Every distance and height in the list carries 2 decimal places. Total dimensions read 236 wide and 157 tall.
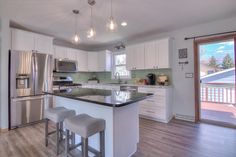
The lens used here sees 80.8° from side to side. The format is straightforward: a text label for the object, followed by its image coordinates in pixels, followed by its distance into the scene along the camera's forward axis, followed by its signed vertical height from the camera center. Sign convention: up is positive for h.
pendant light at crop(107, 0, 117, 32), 2.06 +0.82
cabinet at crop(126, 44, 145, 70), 4.31 +0.71
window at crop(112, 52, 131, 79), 5.22 +0.52
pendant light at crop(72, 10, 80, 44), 2.58 +1.33
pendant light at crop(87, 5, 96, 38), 2.33 +0.80
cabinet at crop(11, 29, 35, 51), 3.31 +0.98
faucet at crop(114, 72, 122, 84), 5.31 +0.12
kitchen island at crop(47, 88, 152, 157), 1.76 -0.55
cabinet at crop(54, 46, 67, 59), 4.65 +0.94
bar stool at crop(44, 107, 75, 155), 2.15 -0.58
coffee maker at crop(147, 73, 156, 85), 4.25 +0.01
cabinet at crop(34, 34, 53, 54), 3.73 +1.00
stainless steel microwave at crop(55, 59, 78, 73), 4.48 +0.48
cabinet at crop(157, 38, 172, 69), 3.79 +0.72
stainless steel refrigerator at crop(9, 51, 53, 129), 3.17 -0.15
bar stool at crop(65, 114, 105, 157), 1.59 -0.58
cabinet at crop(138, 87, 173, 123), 3.60 -0.73
